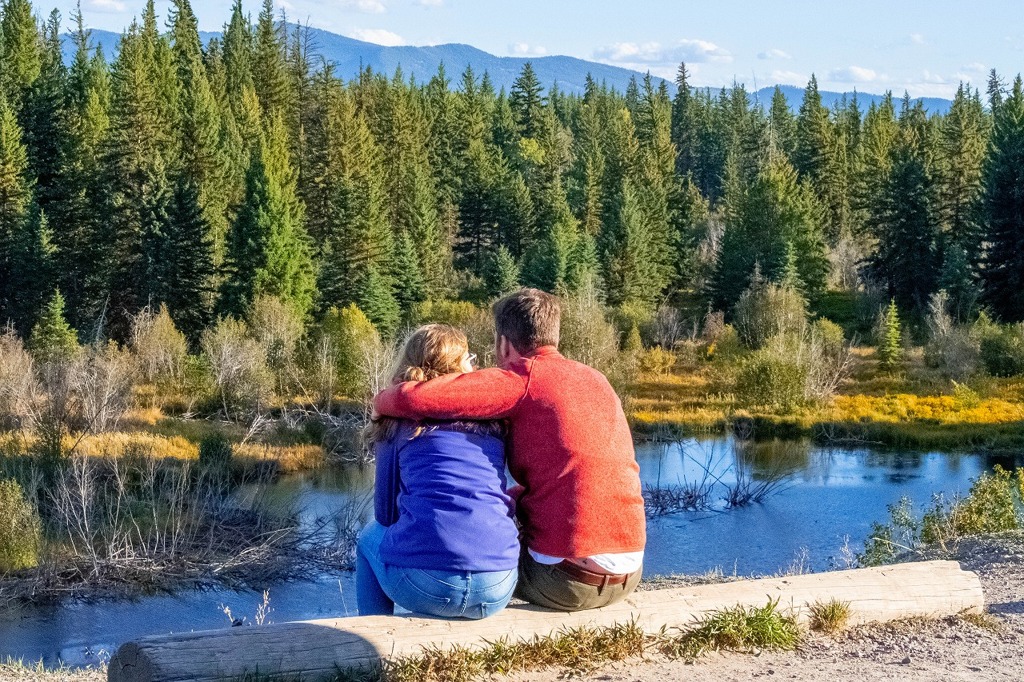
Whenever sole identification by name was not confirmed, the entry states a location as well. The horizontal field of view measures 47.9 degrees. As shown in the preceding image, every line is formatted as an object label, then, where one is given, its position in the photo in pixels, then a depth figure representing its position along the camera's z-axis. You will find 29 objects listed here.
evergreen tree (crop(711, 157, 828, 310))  49.19
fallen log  4.73
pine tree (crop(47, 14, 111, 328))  45.56
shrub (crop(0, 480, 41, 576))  19.12
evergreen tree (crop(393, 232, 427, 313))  47.53
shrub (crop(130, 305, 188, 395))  37.00
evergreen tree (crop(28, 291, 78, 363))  38.22
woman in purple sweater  4.64
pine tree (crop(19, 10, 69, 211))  51.48
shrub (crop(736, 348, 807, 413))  35.75
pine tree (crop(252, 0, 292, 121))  61.75
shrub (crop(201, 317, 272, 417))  33.78
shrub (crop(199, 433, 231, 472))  27.09
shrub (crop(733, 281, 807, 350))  42.25
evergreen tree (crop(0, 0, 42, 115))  54.03
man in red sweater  4.70
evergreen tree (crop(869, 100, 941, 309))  49.62
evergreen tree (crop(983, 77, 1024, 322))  44.34
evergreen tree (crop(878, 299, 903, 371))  41.84
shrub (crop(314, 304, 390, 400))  34.22
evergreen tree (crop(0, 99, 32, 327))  45.50
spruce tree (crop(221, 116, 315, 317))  41.72
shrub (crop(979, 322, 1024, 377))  39.69
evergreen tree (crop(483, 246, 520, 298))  49.06
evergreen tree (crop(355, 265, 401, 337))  43.38
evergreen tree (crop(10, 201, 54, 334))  44.31
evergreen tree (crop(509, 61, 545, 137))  71.38
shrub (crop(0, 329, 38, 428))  28.46
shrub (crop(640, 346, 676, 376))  41.81
